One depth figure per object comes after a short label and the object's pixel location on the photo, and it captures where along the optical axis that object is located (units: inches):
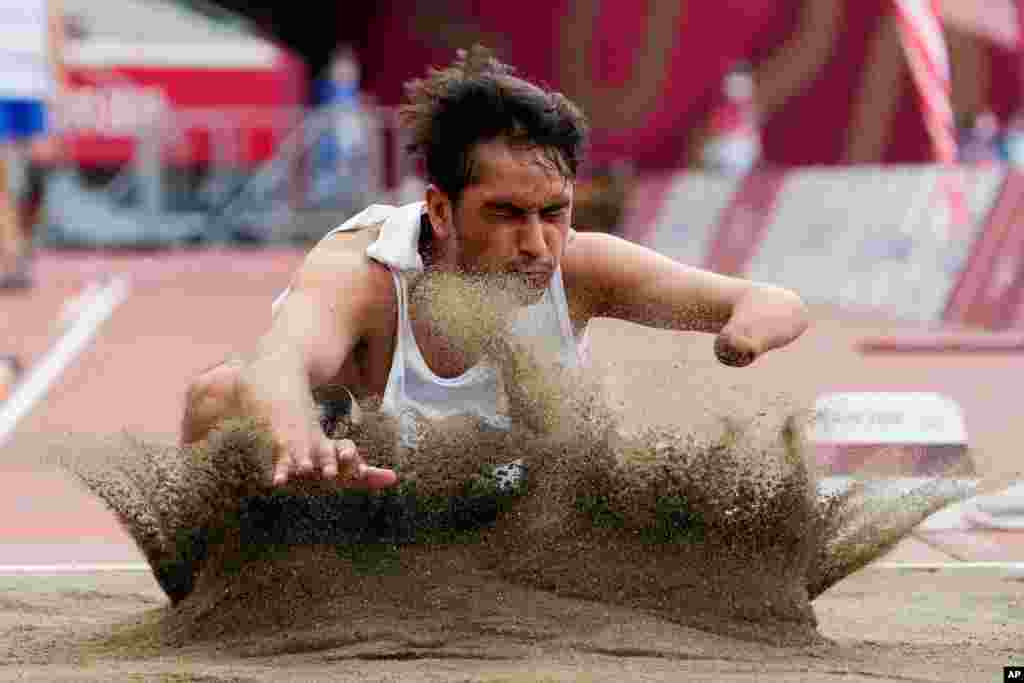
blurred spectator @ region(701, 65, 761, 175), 904.9
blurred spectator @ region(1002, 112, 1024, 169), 1022.1
